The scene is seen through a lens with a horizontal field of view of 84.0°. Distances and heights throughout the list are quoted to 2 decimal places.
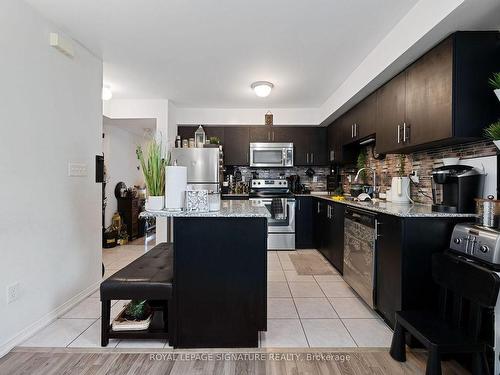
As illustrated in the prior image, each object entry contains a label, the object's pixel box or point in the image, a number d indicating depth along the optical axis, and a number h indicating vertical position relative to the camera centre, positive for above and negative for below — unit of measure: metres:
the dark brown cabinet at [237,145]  4.90 +0.67
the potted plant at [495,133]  1.61 +0.31
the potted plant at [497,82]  1.58 +0.61
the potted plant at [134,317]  1.86 -0.94
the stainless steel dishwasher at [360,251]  2.29 -0.62
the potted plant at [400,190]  2.64 -0.05
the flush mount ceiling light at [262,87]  3.51 +1.23
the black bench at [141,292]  1.78 -0.71
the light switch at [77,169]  2.43 +0.11
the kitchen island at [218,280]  1.80 -0.63
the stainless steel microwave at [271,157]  4.88 +0.50
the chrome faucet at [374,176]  3.55 +0.10
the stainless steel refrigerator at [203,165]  4.35 +0.28
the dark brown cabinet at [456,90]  1.88 +0.68
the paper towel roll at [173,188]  1.84 -0.04
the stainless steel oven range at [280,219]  4.48 -0.58
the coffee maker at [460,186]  1.91 +0.00
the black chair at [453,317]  1.37 -0.78
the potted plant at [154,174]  1.86 +0.05
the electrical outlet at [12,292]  1.83 -0.75
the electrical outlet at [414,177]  2.79 +0.08
